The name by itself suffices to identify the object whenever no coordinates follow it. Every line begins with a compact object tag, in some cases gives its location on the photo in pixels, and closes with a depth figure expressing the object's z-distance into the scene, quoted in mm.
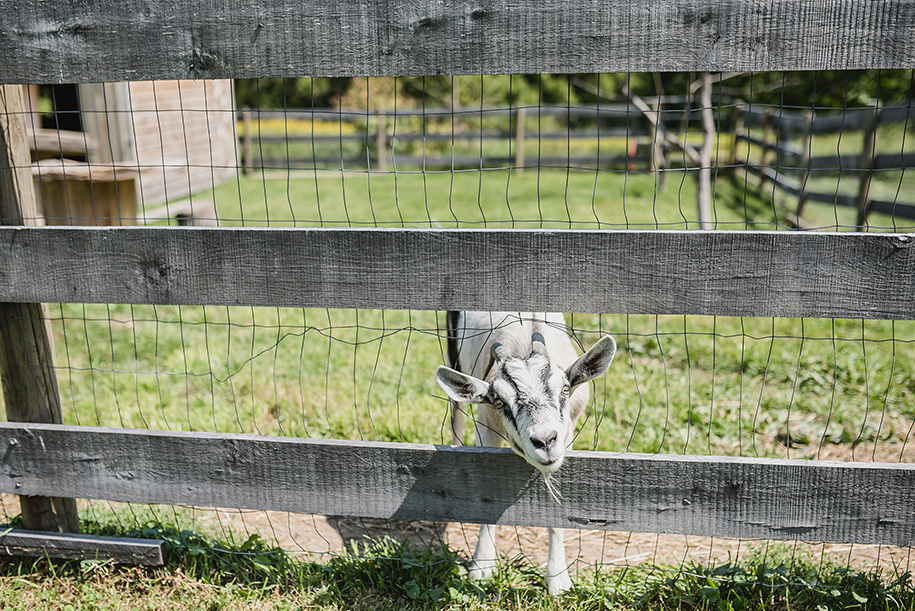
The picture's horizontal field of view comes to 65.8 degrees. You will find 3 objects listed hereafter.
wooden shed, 7480
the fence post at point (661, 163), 14273
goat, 2412
